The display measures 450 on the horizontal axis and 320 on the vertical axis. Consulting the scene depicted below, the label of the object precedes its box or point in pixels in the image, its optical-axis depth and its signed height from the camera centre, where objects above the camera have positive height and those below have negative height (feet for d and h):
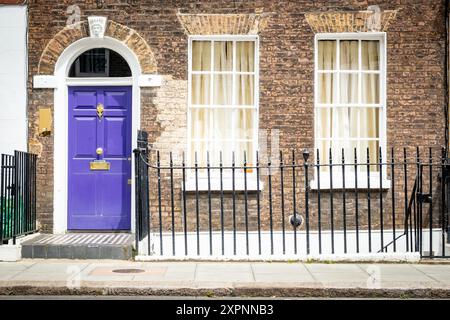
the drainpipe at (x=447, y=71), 38.04 +5.21
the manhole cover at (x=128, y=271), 29.66 -4.32
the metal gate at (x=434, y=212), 37.24 -2.39
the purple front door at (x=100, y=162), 38.22 +0.35
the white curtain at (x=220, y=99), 38.68 +3.80
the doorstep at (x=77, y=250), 32.94 -3.82
